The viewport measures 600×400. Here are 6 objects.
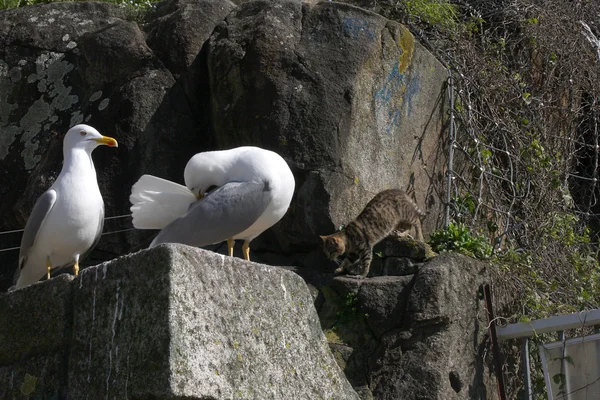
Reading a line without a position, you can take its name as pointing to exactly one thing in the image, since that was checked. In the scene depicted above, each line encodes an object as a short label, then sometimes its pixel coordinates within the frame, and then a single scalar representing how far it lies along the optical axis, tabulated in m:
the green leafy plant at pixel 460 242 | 12.80
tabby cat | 12.31
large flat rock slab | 6.02
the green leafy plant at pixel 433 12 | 16.28
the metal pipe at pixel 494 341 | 11.28
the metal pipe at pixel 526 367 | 11.30
